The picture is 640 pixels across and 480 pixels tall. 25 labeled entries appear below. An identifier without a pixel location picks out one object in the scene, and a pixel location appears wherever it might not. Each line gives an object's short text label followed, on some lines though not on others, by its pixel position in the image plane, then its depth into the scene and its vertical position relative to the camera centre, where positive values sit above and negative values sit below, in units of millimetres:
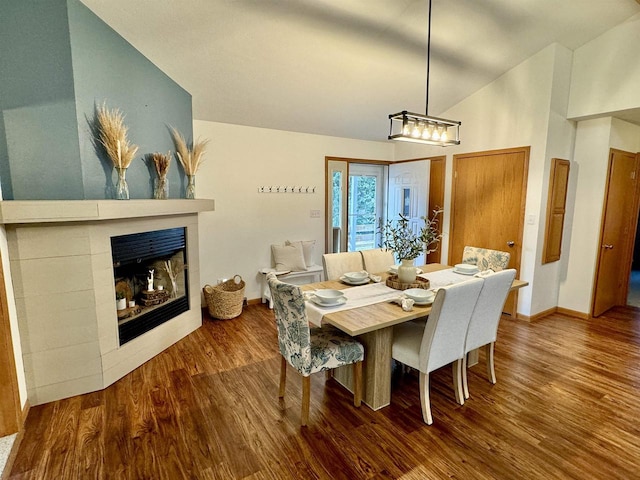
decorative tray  2629 -658
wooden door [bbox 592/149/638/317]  3891 -377
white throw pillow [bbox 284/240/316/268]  4676 -686
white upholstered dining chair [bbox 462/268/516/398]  2209 -773
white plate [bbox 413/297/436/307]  2266 -689
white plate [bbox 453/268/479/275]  3046 -650
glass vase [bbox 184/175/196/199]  3470 +140
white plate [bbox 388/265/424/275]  3051 -635
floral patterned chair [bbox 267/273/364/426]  1965 -944
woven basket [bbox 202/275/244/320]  3863 -1166
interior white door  4977 +157
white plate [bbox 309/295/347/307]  2223 -684
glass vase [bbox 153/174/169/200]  3027 +121
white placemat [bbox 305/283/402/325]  2150 -700
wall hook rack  4402 +178
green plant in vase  2570 -363
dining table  1987 -747
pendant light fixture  2387 +553
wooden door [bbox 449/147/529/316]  3877 +1
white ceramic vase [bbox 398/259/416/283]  2635 -556
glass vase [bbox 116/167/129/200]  2484 +114
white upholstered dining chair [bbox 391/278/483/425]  1979 -910
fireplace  2143 -614
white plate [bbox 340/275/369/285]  2777 -672
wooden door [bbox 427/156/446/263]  4715 +217
